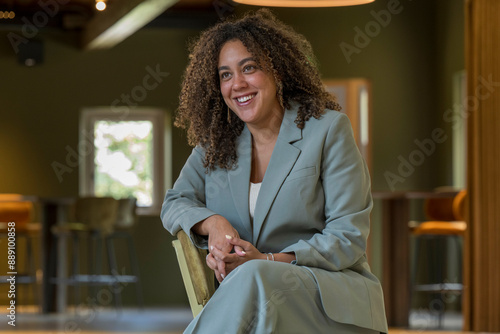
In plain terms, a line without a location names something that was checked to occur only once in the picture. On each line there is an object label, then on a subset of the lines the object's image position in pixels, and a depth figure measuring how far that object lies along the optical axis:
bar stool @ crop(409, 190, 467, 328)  9.90
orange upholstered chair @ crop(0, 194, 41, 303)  11.87
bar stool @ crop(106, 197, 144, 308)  12.10
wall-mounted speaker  14.17
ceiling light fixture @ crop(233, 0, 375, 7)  4.84
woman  3.03
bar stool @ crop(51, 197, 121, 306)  11.74
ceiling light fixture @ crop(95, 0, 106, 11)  10.43
